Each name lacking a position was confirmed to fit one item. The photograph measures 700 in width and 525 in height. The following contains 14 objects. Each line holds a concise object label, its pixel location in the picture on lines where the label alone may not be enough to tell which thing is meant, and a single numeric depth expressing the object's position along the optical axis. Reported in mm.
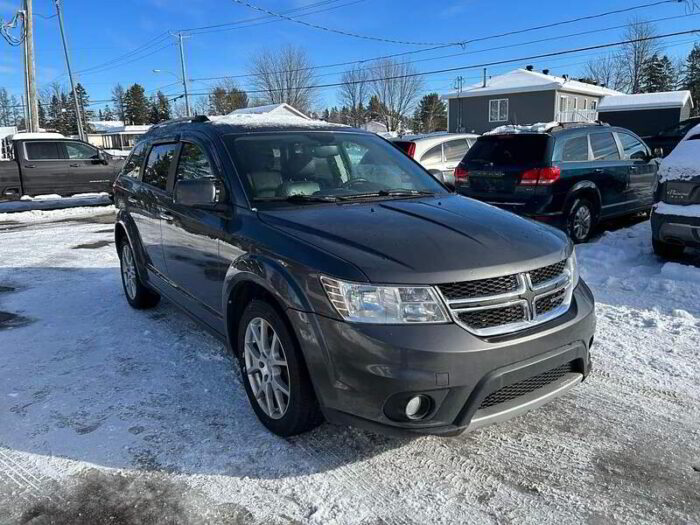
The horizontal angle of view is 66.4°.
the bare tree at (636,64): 59406
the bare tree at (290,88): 54188
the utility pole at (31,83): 20781
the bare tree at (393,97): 57688
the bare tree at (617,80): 62481
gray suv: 2453
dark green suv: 7438
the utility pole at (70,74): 28469
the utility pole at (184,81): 40656
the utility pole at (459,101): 39500
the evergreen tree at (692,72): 65625
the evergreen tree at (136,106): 87375
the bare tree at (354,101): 59553
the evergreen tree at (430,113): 67125
